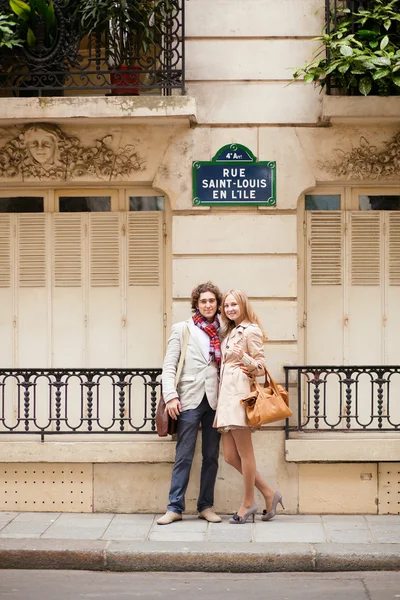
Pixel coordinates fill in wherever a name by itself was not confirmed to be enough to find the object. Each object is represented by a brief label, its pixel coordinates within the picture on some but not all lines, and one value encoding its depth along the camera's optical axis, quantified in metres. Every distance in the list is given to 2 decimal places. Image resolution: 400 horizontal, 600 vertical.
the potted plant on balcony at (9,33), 10.27
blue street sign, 10.47
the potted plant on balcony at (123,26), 10.29
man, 9.83
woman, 9.50
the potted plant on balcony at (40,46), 10.43
